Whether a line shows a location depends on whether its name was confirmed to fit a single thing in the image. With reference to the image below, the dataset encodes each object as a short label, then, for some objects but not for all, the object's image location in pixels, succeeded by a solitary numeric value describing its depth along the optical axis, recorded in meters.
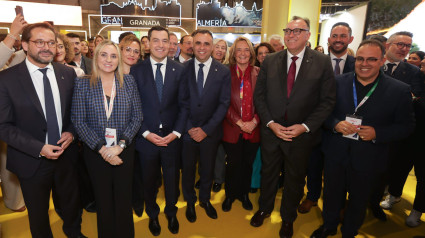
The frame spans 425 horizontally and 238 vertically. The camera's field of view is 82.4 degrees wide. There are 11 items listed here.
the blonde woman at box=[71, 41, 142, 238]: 1.94
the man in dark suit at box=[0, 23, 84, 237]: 1.81
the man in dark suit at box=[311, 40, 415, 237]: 2.06
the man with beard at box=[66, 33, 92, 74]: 3.63
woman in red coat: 2.79
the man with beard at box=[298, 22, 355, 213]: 2.89
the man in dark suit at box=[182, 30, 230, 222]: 2.57
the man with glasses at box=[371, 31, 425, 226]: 2.76
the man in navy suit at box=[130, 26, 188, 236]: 2.34
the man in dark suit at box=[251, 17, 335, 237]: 2.25
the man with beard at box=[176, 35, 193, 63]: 4.28
